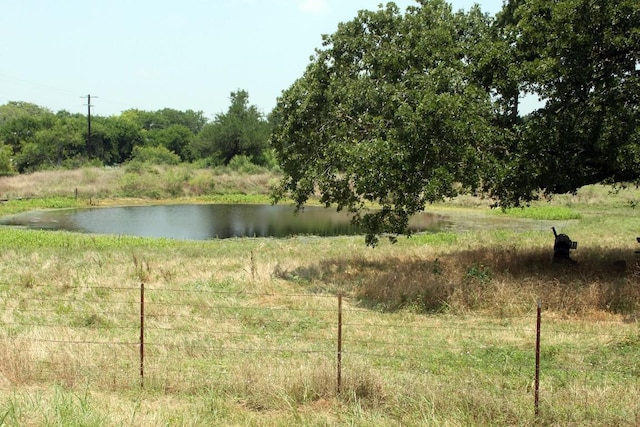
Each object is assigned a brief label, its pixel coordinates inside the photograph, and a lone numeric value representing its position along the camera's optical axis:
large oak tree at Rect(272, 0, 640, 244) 15.12
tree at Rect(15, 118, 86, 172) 83.56
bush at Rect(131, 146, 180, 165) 84.38
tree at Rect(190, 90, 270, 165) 84.81
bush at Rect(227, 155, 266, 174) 75.16
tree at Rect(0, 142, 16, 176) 68.46
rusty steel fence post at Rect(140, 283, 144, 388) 8.25
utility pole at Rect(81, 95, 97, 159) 78.25
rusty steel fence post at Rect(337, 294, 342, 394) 7.69
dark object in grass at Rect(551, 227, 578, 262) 18.64
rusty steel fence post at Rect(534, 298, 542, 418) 7.09
